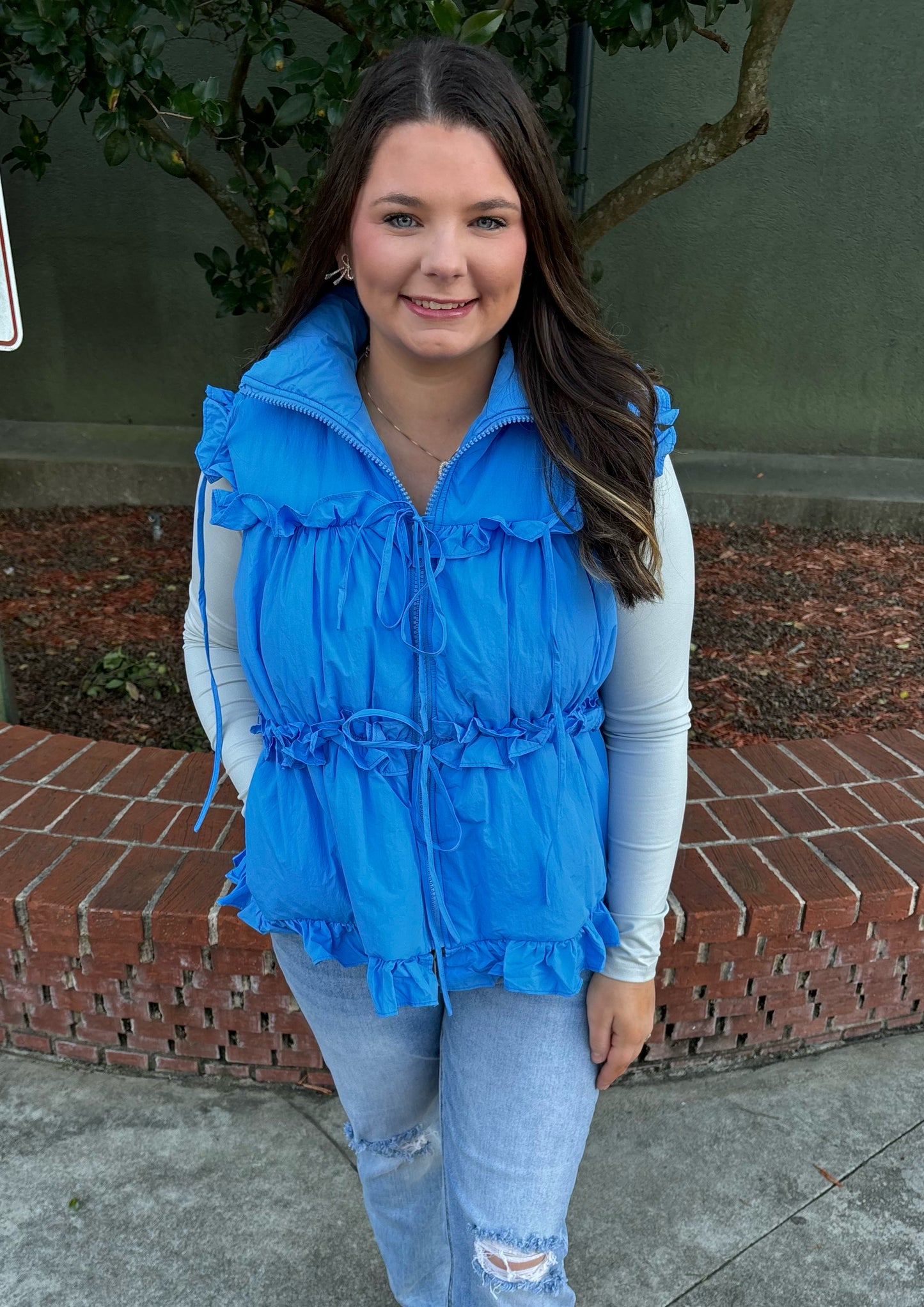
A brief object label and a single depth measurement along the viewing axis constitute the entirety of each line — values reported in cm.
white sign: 231
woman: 135
